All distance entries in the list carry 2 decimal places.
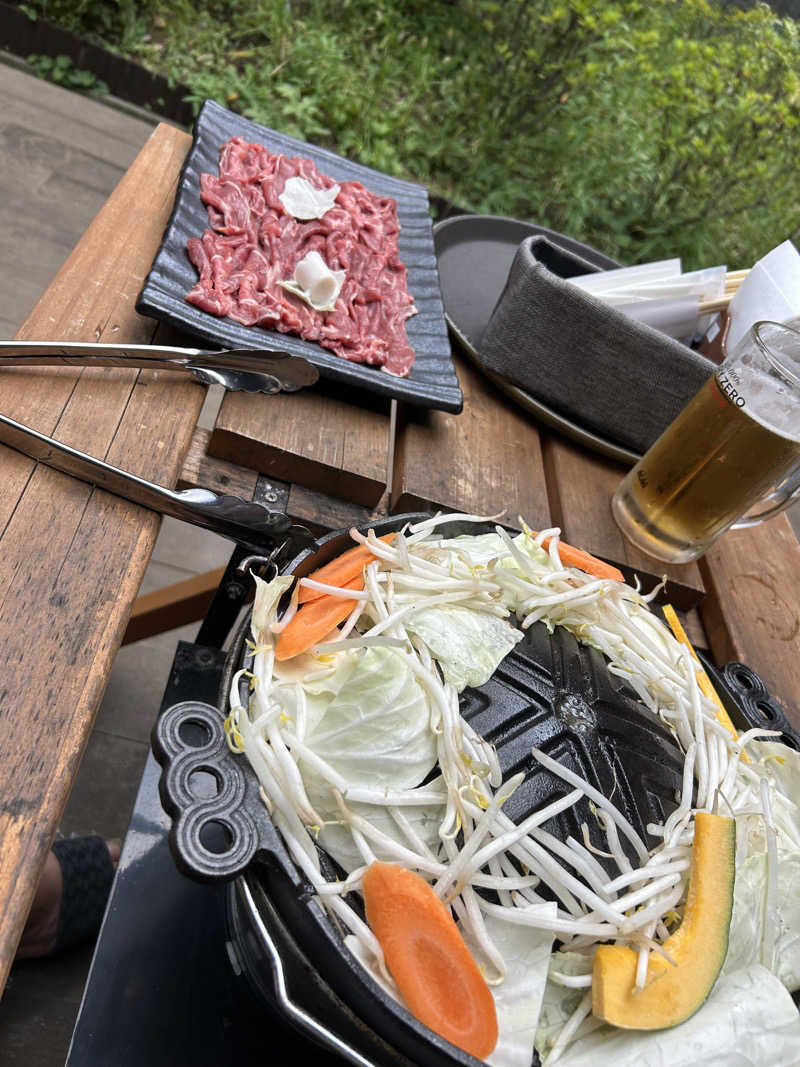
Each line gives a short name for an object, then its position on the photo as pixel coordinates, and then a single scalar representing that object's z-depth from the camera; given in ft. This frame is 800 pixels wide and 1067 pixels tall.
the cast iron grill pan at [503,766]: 0.99
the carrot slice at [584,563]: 1.62
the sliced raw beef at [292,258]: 1.98
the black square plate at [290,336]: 1.86
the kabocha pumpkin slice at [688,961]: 1.06
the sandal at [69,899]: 2.17
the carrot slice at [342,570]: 1.35
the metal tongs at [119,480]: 1.50
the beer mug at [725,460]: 1.72
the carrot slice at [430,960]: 1.02
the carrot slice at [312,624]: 1.27
